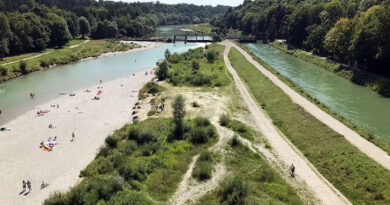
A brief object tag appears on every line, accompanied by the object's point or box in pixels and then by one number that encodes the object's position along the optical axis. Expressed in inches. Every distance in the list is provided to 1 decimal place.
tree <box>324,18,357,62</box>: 2906.0
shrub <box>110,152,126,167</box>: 1214.9
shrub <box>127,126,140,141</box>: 1503.4
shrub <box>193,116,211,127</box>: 1622.8
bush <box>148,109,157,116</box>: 1957.9
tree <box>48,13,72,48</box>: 4815.5
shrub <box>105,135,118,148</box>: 1455.5
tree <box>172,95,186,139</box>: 1577.5
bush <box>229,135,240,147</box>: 1382.9
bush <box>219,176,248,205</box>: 913.5
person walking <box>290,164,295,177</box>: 1117.7
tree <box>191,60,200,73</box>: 3169.5
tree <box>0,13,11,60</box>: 3452.3
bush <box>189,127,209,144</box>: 1439.5
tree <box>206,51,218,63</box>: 3777.6
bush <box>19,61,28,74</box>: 3255.4
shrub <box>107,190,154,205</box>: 887.1
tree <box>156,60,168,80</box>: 2999.5
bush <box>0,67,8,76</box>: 3001.0
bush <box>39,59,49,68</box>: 3676.2
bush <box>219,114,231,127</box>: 1667.8
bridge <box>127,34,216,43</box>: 6264.8
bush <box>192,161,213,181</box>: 1104.2
